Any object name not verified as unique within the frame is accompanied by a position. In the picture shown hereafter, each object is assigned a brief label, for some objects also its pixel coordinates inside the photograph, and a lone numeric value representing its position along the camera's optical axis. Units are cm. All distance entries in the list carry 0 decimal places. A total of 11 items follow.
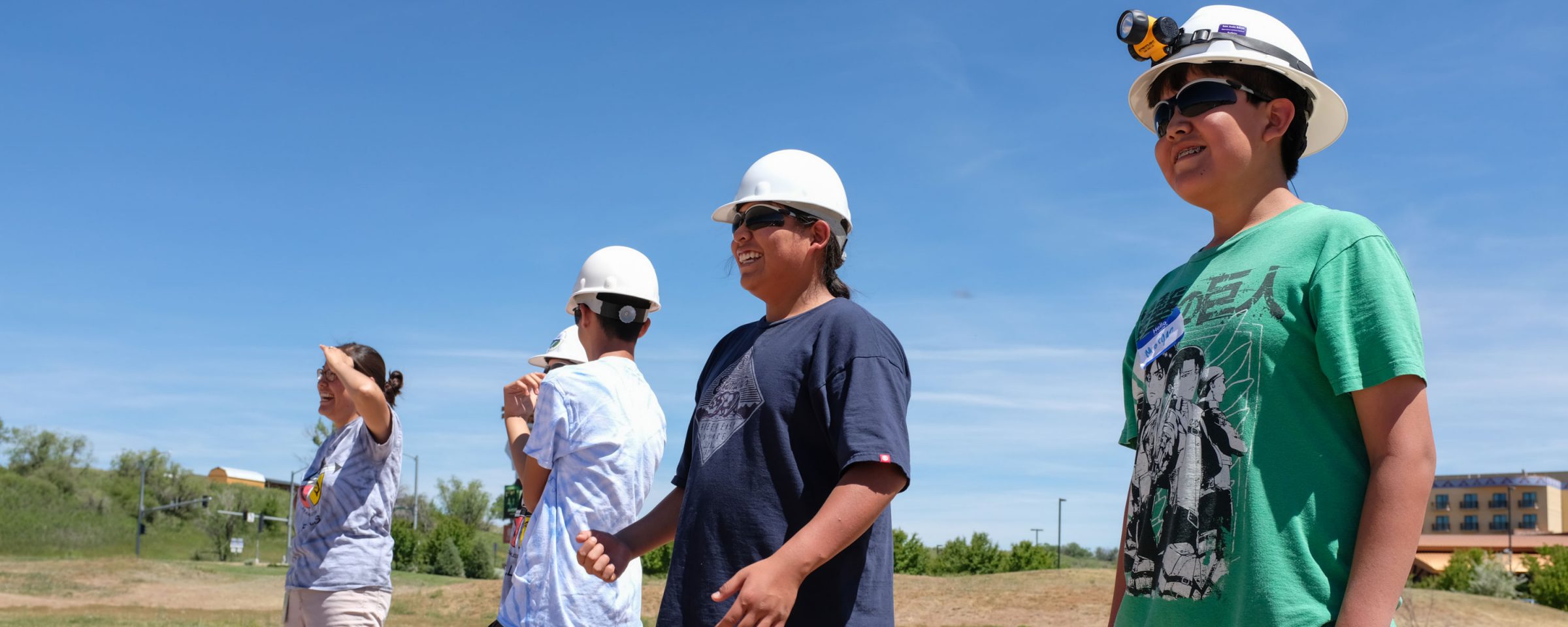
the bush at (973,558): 4347
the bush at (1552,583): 3472
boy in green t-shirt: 207
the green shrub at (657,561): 4091
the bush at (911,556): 4322
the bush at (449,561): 5009
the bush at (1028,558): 4422
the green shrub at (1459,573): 3944
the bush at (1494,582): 3669
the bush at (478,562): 5072
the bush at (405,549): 5516
